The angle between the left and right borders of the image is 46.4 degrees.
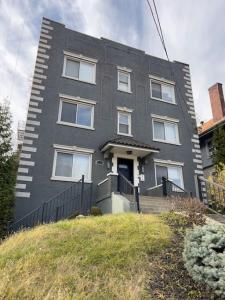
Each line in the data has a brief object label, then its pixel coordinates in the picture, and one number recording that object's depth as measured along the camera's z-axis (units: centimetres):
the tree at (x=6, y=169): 1092
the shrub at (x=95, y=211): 1142
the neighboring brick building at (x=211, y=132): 2305
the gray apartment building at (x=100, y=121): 1338
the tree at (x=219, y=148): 1800
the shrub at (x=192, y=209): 802
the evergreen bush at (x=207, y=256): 461
